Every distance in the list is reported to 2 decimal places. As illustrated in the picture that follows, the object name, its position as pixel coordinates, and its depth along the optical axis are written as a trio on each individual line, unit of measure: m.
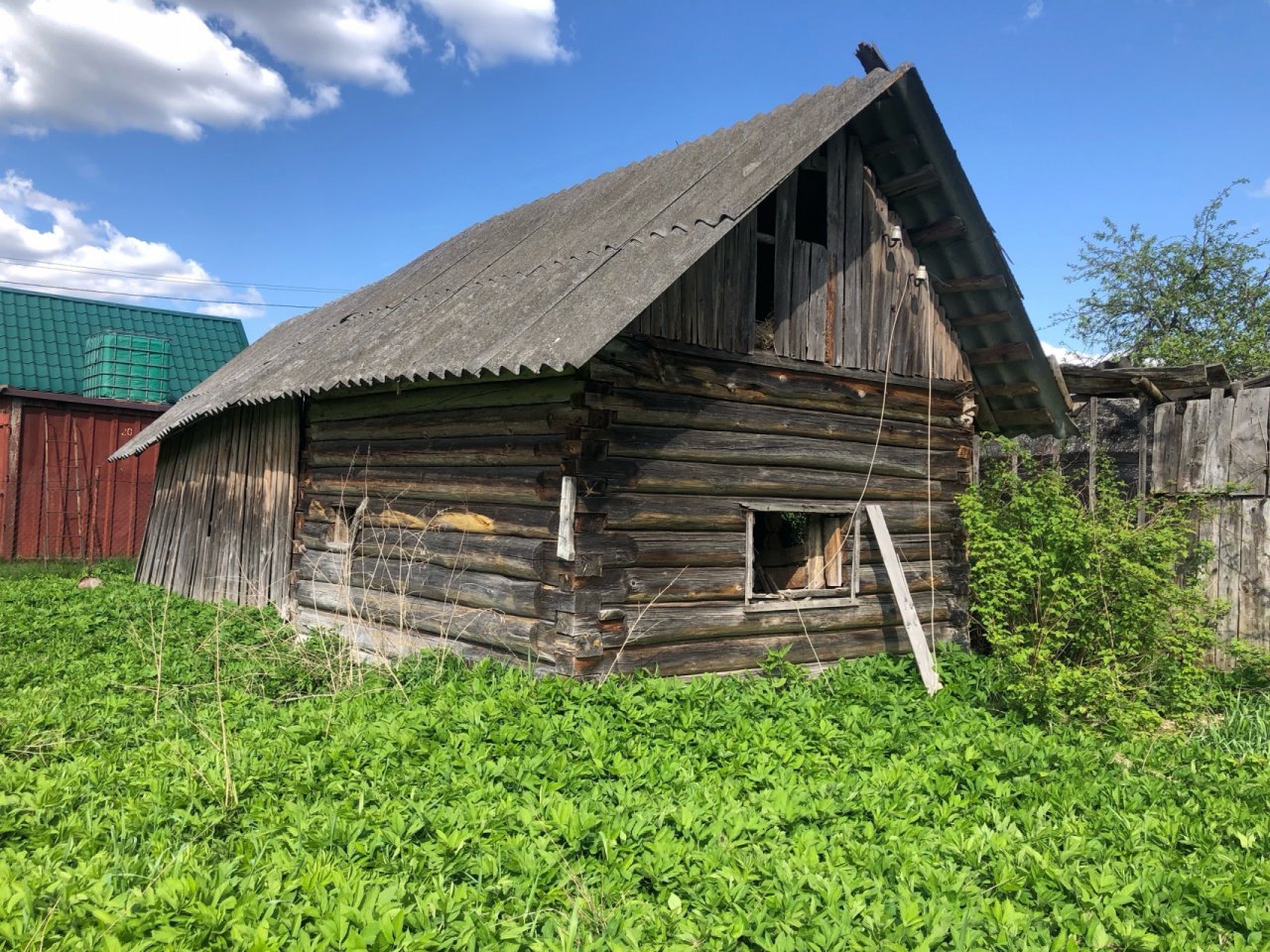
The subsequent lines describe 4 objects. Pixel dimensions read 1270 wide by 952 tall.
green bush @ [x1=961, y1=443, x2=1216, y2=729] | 6.96
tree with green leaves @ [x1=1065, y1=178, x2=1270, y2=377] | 19.64
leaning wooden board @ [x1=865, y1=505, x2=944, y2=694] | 7.97
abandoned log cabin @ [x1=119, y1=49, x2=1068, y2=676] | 6.86
